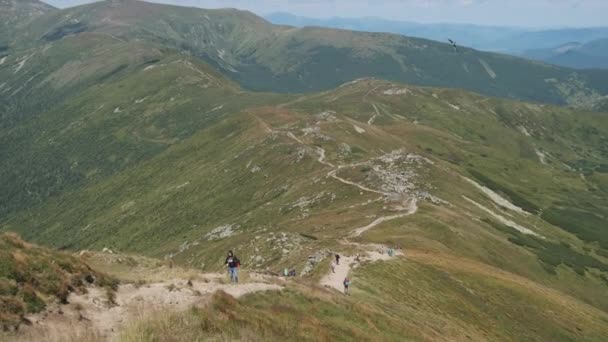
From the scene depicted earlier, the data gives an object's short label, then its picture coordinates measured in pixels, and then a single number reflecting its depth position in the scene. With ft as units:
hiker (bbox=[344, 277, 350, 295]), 145.32
